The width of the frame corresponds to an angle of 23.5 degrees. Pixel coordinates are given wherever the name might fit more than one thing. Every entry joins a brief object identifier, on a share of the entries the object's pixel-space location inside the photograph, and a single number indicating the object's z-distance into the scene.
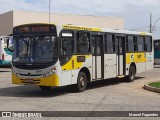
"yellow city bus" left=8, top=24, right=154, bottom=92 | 14.45
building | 61.75
